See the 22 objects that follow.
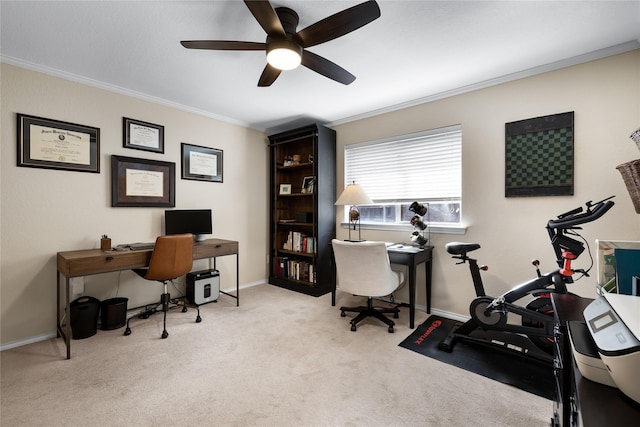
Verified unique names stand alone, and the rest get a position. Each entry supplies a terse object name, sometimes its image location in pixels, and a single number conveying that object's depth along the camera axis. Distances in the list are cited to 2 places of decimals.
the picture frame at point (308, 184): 3.85
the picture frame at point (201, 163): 3.35
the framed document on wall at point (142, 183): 2.82
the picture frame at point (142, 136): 2.87
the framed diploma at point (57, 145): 2.32
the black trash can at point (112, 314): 2.57
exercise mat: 1.80
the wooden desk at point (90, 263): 2.12
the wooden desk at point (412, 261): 2.59
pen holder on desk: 2.57
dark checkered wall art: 2.26
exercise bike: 1.76
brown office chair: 2.50
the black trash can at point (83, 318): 2.37
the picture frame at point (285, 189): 4.14
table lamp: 3.04
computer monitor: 3.08
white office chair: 2.46
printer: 0.60
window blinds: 2.93
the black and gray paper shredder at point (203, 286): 3.16
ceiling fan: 1.43
